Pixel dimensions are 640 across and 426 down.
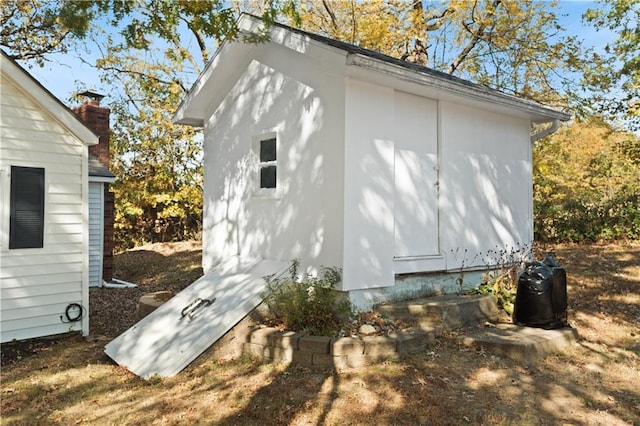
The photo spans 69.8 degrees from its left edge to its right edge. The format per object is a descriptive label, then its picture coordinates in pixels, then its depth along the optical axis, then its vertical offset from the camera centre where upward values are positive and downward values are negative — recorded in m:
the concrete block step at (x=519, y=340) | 4.96 -1.36
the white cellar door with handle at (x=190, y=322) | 5.20 -1.30
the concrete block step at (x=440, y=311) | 5.63 -1.14
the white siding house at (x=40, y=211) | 5.99 +0.09
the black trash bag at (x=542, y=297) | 5.62 -0.94
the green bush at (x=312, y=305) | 5.30 -1.01
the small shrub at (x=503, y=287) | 6.45 -0.97
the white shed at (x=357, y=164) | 5.66 +0.82
